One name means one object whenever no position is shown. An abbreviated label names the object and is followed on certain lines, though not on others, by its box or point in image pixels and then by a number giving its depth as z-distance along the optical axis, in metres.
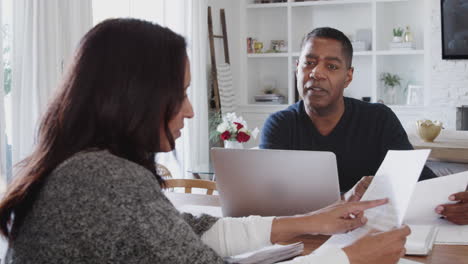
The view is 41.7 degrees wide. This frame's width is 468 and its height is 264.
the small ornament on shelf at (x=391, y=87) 5.71
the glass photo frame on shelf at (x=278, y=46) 5.98
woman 0.94
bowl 3.19
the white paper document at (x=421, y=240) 1.42
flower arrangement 3.83
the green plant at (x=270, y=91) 6.14
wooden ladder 5.39
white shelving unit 5.64
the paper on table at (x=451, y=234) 1.53
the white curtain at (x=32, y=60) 2.99
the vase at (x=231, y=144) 3.85
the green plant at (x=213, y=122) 5.39
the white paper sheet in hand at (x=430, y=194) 1.64
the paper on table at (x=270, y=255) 1.33
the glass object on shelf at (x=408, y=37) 5.59
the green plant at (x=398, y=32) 5.62
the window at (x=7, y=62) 2.98
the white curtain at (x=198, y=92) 4.98
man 2.18
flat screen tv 5.41
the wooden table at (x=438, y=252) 1.39
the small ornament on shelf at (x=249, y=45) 6.04
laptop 1.58
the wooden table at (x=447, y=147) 2.96
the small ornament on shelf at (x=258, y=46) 6.04
